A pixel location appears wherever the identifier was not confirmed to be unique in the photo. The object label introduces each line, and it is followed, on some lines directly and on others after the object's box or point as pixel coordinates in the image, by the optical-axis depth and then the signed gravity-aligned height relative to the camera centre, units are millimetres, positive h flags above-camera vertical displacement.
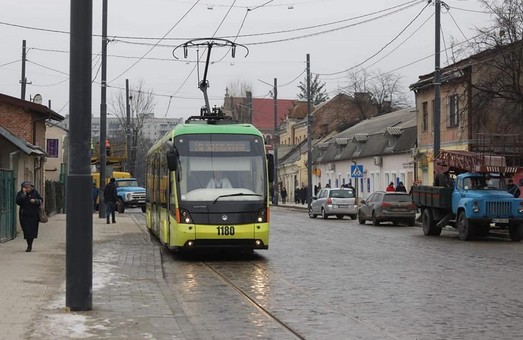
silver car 42719 -451
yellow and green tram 18422 +194
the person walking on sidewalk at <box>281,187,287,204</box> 75362 -52
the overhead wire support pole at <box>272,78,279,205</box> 63362 +6893
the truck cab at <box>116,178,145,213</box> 56219 -49
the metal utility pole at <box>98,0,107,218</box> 36300 +3313
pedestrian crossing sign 48125 +1320
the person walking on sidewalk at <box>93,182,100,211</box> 45781 +192
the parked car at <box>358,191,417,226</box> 35781 -608
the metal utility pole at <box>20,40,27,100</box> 46656 +6633
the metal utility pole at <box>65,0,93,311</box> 10523 +284
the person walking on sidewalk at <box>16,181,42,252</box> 19734 -309
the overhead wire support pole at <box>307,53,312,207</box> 53984 +3986
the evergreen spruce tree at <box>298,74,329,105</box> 124025 +15134
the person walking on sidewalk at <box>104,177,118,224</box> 34062 -64
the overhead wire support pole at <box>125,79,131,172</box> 64062 +5144
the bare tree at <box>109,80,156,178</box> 82438 +8412
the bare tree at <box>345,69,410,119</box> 93188 +10614
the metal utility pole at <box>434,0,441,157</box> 33375 +4498
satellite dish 47688 +5545
